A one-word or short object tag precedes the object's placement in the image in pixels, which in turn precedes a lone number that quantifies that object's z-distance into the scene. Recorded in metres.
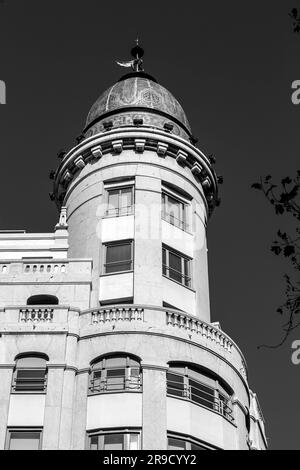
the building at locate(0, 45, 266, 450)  33.66
